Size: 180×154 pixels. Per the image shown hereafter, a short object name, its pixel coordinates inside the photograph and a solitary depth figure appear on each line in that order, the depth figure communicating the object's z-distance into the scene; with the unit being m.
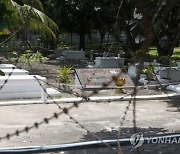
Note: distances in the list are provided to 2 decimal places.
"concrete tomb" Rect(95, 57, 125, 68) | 20.17
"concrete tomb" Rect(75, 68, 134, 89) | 13.14
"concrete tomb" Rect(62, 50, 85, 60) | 25.84
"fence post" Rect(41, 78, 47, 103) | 10.92
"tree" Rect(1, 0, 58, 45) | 17.38
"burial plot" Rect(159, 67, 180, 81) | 15.05
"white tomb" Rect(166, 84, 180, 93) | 13.11
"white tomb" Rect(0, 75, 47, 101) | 11.91
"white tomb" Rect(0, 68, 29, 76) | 14.20
